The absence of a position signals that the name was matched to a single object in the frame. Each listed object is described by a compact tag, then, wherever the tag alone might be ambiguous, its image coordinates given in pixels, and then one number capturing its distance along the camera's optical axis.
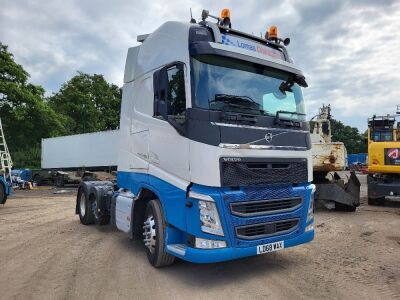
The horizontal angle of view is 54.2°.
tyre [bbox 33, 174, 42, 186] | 28.73
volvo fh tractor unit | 4.95
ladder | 13.97
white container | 24.06
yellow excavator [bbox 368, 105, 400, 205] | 11.74
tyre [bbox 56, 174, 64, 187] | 26.48
